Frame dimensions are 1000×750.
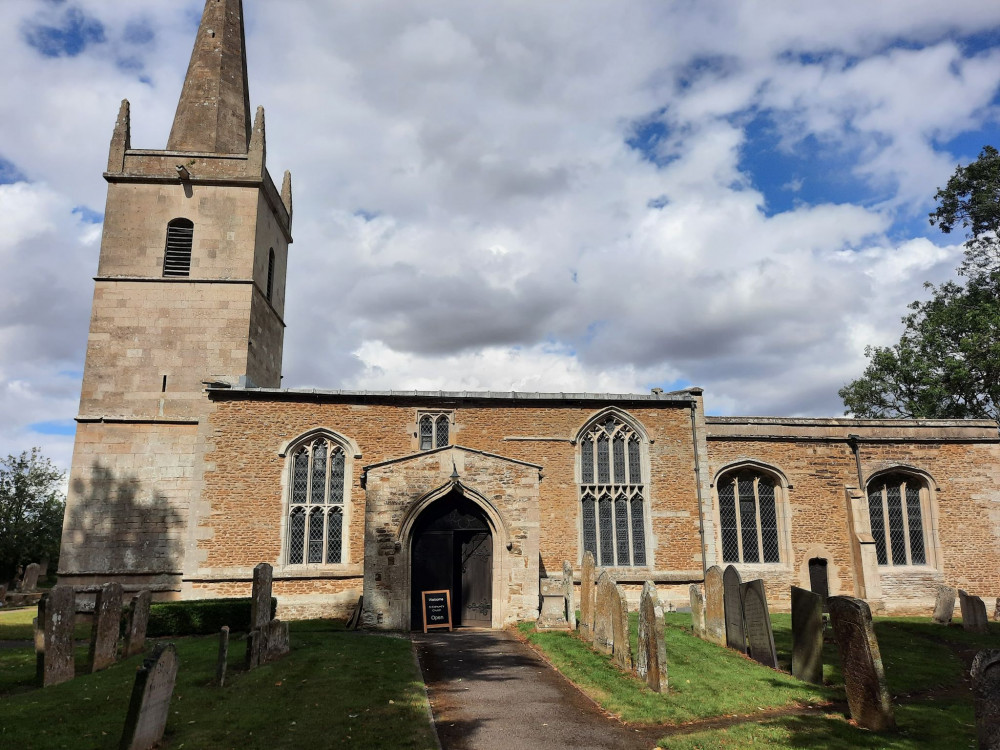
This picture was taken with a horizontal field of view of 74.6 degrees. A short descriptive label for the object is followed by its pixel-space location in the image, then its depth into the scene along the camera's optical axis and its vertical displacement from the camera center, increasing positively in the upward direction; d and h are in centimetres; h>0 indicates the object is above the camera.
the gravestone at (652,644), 948 -170
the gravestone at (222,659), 995 -193
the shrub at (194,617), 1498 -196
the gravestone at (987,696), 613 -157
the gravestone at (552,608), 1431 -172
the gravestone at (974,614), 1564 -205
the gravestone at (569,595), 1446 -146
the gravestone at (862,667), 805 -175
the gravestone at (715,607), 1333 -161
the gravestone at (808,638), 1043 -176
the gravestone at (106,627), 1159 -173
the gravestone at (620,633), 1082 -176
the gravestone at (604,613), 1200 -155
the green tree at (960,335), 2783 +838
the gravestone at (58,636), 1055 -169
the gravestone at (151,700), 675 -178
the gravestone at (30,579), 2667 -195
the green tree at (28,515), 3155 +77
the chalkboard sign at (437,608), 1579 -188
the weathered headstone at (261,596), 1141 -117
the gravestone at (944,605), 1659 -197
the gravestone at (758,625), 1148 -172
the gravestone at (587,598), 1323 -141
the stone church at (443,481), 1670 +126
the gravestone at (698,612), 1402 -178
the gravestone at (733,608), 1261 -155
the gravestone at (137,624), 1293 -187
